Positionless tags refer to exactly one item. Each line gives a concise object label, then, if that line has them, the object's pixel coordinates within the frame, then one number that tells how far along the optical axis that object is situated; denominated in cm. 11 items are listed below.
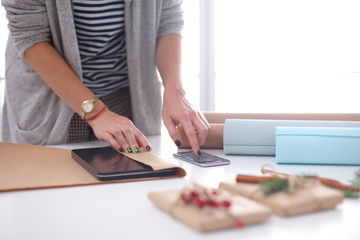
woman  119
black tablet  82
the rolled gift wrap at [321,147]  96
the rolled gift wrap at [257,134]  107
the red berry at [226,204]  55
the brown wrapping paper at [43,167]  80
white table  55
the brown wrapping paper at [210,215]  53
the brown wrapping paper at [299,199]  58
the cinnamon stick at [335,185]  68
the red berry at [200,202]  55
